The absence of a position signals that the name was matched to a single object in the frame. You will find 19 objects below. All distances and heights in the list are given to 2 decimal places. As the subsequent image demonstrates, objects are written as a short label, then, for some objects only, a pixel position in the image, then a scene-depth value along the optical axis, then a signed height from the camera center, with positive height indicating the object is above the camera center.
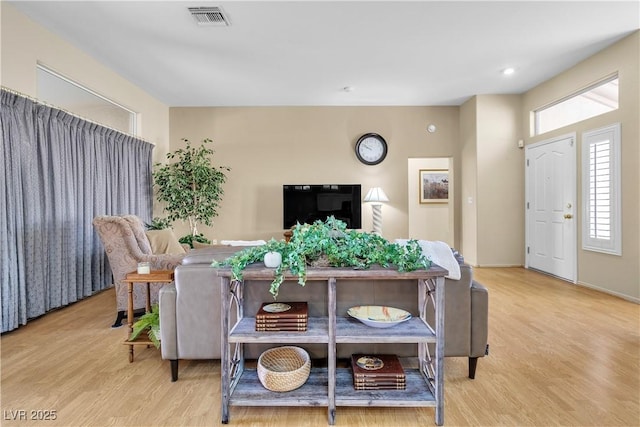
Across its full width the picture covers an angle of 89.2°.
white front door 4.33 +0.04
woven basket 1.62 -0.84
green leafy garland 1.52 -0.21
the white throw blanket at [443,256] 1.84 -0.27
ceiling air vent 2.91 +1.81
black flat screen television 5.67 +0.15
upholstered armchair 2.95 -0.40
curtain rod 2.76 +1.05
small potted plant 2.16 -0.78
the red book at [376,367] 1.64 -0.83
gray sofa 1.88 -0.54
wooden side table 2.31 -0.49
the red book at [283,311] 1.61 -0.52
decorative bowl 1.63 -0.56
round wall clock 5.82 +1.10
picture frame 7.06 +0.52
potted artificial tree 5.07 +0.39
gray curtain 2.75 +0.09
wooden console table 1.53 -0.62
